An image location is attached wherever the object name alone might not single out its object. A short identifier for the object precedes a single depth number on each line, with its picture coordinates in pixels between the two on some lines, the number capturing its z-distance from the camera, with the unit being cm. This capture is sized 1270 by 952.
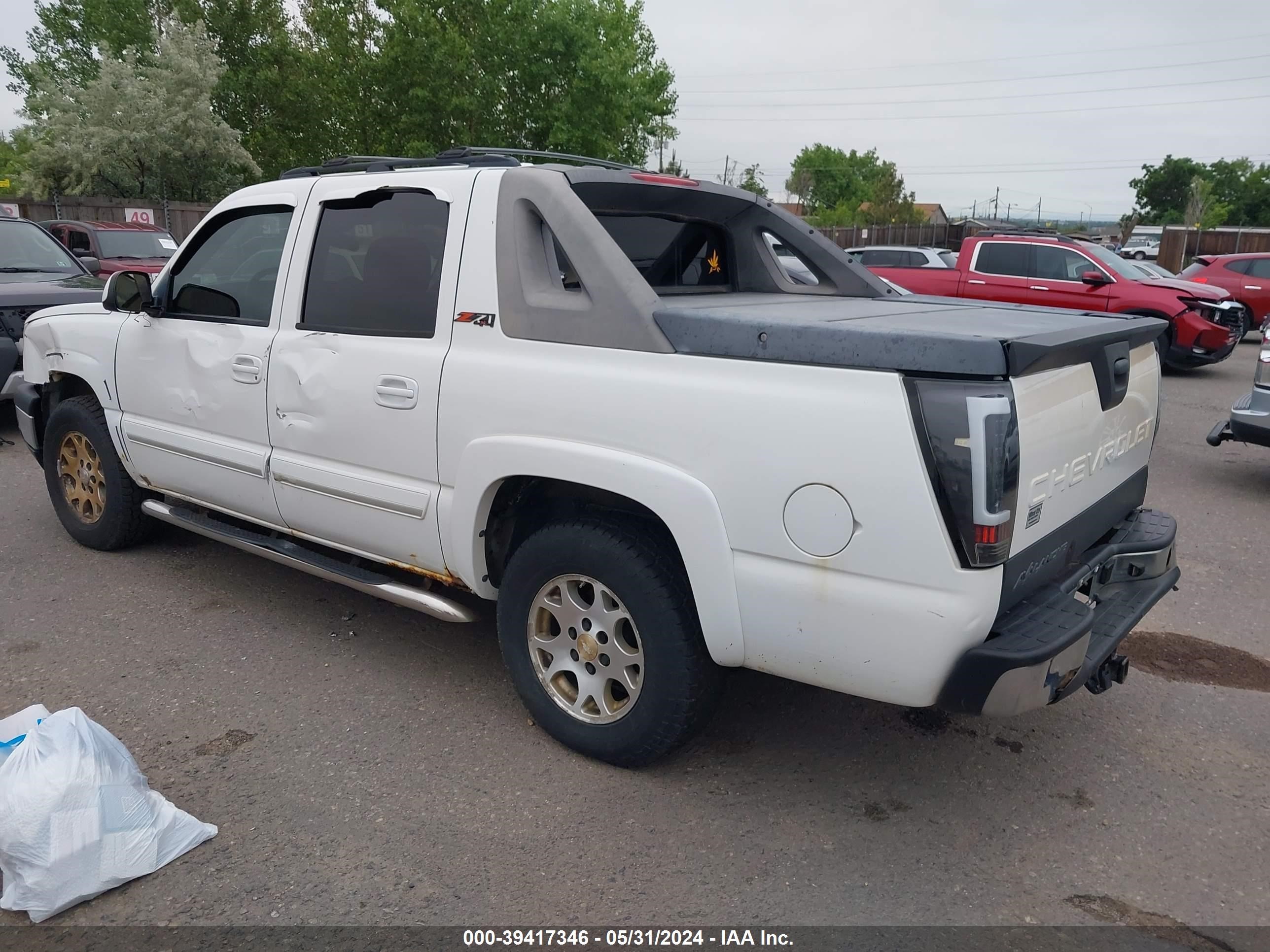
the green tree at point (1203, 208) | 4866
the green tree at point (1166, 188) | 8209
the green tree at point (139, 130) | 2445
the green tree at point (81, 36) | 3256
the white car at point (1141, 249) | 3575
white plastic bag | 264
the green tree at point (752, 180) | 5506
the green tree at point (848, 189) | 5738
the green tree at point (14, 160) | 2792
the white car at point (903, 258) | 1869
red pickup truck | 1292
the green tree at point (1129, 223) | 4938
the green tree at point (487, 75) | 2534
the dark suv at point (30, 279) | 792
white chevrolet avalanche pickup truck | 256
